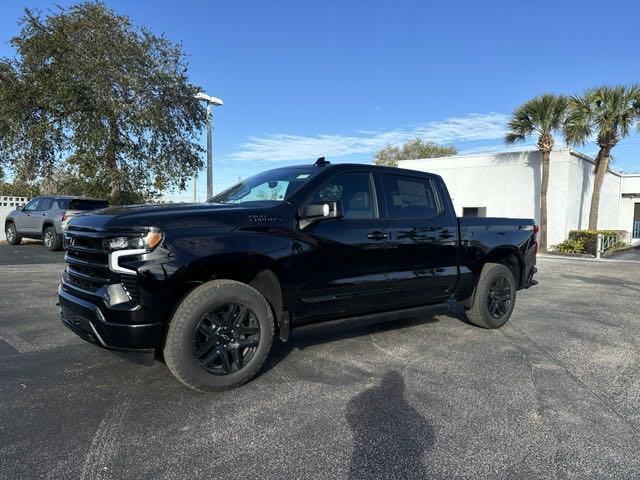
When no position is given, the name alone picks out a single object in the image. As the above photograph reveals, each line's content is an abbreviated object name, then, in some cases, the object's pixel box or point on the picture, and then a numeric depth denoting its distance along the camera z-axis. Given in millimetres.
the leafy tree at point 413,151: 53469
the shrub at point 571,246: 18250
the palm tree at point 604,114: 18484
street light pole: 15219
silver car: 14156
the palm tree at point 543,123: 18438
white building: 19266
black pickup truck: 3623
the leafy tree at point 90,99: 18344
